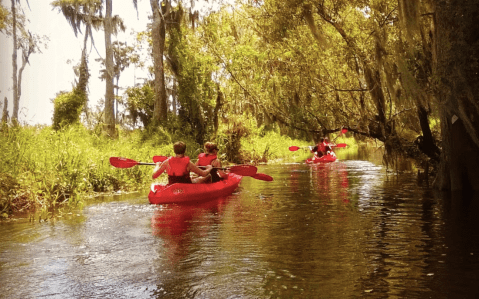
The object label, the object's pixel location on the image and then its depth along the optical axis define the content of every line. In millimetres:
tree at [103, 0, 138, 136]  23172
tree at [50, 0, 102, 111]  26641
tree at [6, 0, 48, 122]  30234
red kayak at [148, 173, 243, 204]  10203
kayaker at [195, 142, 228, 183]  11914
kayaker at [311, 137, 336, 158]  21969
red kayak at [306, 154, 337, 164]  21625
